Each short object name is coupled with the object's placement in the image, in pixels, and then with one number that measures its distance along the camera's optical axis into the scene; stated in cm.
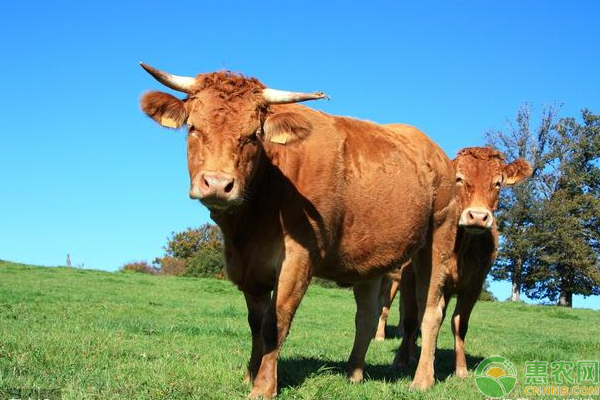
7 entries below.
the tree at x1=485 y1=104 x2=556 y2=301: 4269
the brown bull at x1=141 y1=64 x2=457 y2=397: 526
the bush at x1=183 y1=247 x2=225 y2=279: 3997
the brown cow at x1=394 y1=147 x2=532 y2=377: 853
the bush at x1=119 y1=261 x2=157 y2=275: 5143
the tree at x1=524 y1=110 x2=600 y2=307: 4222
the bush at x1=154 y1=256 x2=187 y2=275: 5637
